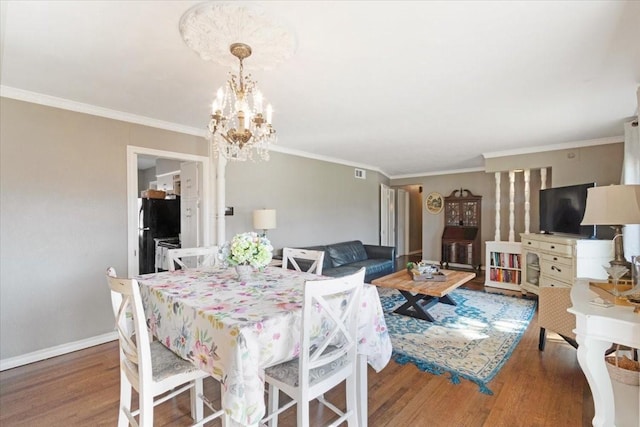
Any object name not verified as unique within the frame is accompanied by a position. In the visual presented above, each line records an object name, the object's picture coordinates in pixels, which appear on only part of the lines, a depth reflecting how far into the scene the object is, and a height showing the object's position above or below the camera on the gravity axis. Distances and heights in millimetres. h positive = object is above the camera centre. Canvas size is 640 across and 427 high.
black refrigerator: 4926 -243
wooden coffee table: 3438 -899
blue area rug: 2564 -1334
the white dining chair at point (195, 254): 2598 -389
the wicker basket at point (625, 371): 1929 -1042
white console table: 1441 -655
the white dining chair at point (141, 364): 1406 -811
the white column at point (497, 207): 5453 +79
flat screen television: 3918 +18
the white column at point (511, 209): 5340 +42
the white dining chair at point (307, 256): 2648 -415
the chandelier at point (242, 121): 1897 +609
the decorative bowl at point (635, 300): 1539 -492
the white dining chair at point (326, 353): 1372 -739
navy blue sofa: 4887 -877
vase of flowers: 1990 -286
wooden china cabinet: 6641 -437
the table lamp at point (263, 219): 4148 -107
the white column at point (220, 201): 3988 +139
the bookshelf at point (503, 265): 5074 -948
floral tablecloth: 1227 -562
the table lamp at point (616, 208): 1816 +20
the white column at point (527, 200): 5199 +198
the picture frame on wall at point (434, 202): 7449 +232
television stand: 3576 -621
